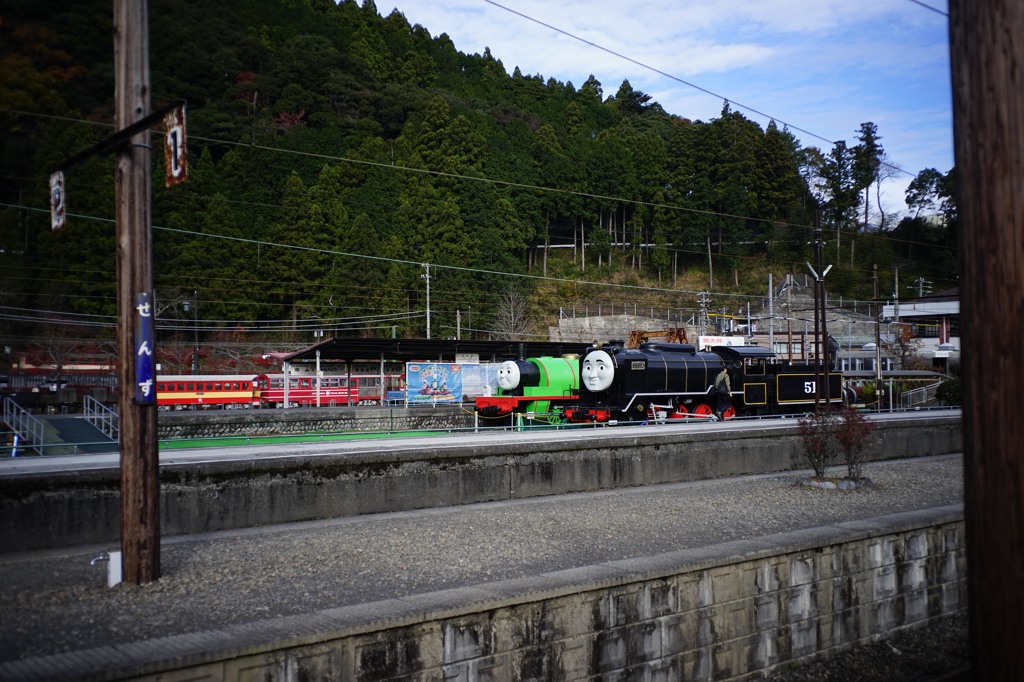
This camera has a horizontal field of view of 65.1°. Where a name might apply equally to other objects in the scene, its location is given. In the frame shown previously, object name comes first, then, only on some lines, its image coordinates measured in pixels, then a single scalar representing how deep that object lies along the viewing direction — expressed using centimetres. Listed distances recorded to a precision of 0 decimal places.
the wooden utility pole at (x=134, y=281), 750
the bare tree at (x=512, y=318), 5305
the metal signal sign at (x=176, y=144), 746
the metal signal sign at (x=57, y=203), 789
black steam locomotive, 2525
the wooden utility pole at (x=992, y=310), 240
